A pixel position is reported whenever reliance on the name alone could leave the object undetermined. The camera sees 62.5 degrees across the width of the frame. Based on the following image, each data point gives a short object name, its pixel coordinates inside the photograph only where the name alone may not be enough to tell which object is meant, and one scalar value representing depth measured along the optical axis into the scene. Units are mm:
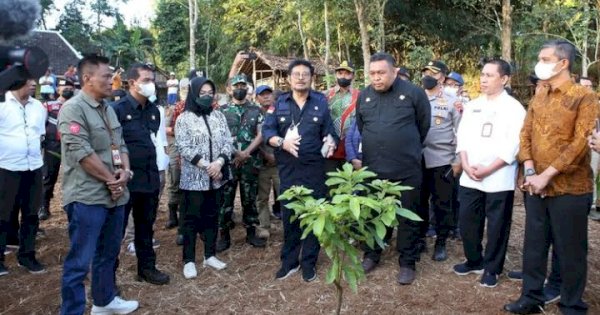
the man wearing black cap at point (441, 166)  5055
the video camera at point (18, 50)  2035
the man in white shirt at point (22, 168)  4879
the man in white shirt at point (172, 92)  10065
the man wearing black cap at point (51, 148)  6812
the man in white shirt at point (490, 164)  4219
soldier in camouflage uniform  5473
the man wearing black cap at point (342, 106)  5035
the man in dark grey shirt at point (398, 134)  4375
